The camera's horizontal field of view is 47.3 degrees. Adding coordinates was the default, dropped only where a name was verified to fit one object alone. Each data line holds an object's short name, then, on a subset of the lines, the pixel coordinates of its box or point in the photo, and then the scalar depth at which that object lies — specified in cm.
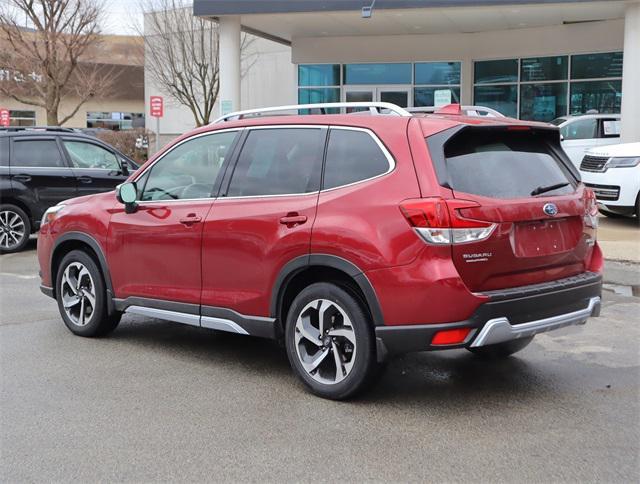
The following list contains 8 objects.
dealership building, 1731
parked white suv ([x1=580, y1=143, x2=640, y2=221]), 1226
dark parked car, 1141
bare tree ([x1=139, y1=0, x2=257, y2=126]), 2819
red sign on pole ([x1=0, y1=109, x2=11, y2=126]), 2925
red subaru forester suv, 428
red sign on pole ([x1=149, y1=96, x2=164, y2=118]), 2130
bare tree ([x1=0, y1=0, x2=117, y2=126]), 2706
